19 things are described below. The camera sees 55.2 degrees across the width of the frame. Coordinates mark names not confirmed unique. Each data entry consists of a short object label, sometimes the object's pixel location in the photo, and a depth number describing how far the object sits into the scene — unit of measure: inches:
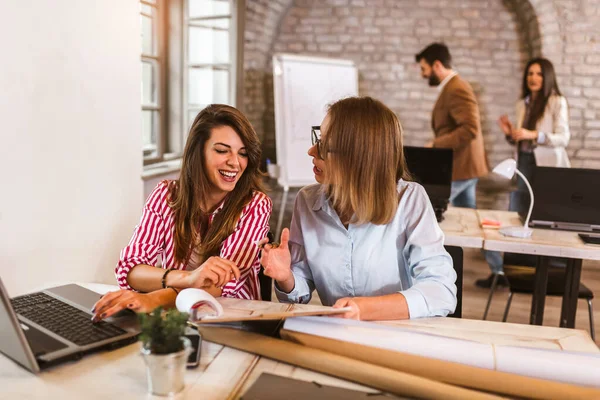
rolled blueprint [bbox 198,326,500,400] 36.1
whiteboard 173.9
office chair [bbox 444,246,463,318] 69.2
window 157.3
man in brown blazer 153.4
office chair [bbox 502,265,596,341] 108.7
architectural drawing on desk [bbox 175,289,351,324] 40.9
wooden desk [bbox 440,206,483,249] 100.8
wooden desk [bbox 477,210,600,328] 94.7
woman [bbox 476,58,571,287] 152.2
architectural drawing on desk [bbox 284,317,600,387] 38.5
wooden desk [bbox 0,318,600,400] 36.9
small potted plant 34.6
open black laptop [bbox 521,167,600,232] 102.7
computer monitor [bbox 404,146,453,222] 116.3
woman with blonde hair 57.4
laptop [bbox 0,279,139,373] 38.9
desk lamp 100.0
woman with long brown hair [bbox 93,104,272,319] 65.9
